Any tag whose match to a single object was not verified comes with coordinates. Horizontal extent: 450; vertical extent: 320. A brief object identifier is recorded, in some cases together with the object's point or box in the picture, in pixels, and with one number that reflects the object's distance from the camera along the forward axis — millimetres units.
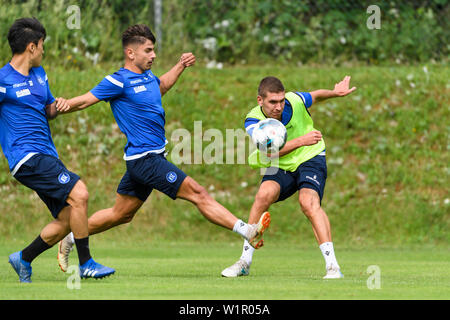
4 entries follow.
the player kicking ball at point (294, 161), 17281
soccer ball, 17344
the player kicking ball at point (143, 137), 17094
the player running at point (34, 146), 15906
